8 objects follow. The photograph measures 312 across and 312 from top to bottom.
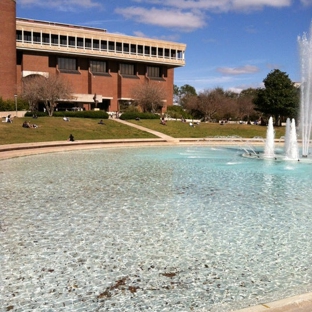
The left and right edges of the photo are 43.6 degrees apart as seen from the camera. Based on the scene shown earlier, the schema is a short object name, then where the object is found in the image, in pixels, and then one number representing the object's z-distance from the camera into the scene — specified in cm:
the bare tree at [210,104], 6638
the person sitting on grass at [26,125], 3316
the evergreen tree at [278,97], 5597
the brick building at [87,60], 5622
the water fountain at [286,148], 2139
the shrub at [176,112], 6388
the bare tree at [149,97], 5884
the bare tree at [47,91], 4806
